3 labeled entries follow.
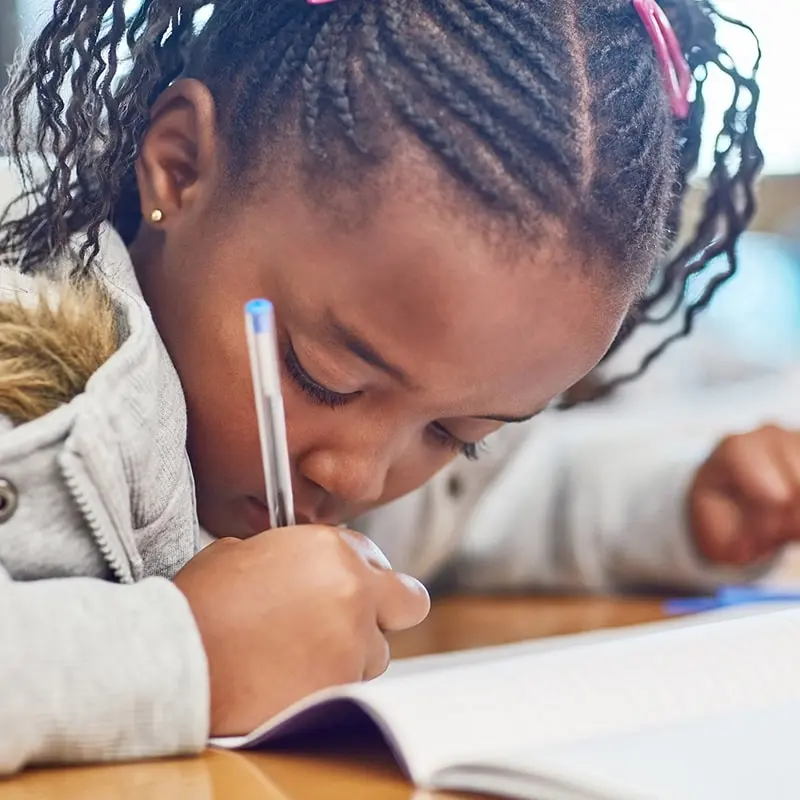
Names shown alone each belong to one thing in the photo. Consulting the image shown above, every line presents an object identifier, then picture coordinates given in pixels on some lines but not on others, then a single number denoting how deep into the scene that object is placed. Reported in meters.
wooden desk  0.58
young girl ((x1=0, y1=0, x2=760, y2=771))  0.64
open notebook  0.56
